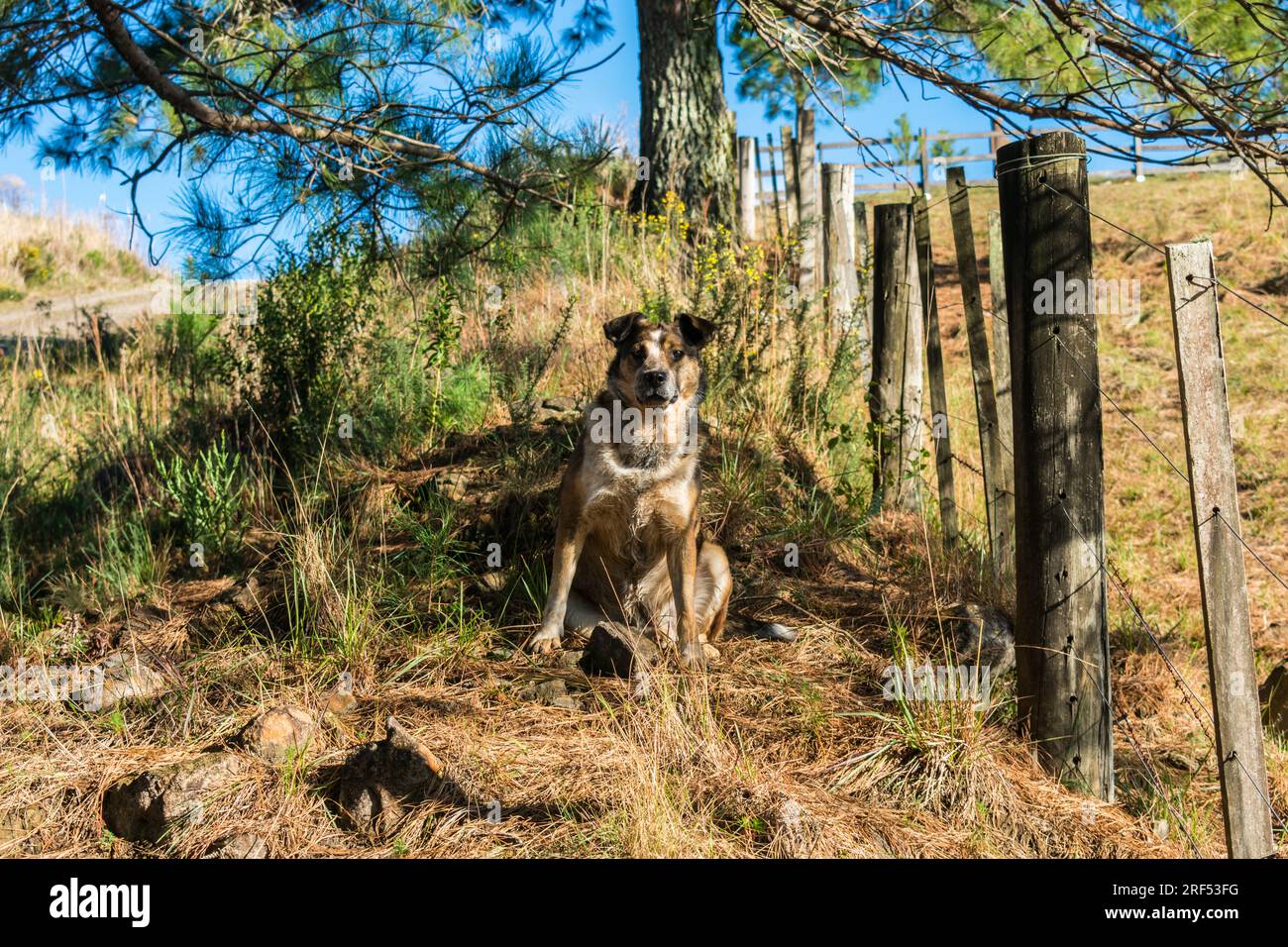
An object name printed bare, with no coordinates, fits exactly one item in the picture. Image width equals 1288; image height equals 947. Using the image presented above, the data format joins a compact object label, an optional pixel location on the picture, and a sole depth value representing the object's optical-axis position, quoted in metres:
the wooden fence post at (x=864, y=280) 8.15
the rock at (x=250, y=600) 5.66
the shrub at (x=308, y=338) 7.08
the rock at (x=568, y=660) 5.04
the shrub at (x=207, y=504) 6.31
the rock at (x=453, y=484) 6.42
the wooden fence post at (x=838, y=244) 9.35
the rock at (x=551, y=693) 4.66
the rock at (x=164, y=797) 3.80
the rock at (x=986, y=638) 4.98
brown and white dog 5.14
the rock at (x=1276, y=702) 5.52
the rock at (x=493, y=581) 5.80
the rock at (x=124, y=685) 4.79
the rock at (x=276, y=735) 4.16
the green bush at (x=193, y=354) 7.64
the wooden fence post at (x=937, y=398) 6.04
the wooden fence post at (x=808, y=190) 10.84
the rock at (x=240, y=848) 3.67
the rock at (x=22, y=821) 3.92
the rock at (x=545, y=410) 6.77
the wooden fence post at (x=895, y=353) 6.60
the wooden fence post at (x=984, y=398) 5.83
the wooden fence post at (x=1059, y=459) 4.02
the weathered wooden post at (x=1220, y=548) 3.51
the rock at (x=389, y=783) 3.82
